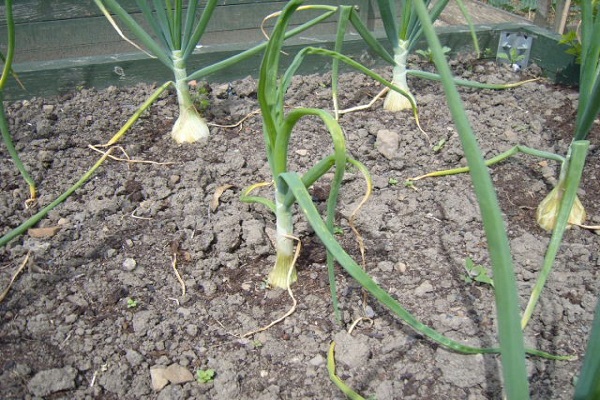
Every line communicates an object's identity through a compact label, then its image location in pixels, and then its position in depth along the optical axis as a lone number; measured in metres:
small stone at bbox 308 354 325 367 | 1.12
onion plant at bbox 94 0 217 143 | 1.58
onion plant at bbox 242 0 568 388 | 0.82
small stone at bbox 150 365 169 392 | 1.07
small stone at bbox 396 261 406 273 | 1.32
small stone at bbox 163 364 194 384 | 1.08
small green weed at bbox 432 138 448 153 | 1.73
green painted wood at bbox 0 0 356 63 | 2.58
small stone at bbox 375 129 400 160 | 1.72
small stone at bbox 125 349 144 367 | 1.12
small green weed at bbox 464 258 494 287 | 1.27
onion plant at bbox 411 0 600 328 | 1.16
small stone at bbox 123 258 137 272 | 1.33
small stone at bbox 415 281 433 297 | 1.25
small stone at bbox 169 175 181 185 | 1.61
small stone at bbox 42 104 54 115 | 1.93
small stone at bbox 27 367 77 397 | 1.06
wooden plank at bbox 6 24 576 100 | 2.02
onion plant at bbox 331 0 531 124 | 1.68
